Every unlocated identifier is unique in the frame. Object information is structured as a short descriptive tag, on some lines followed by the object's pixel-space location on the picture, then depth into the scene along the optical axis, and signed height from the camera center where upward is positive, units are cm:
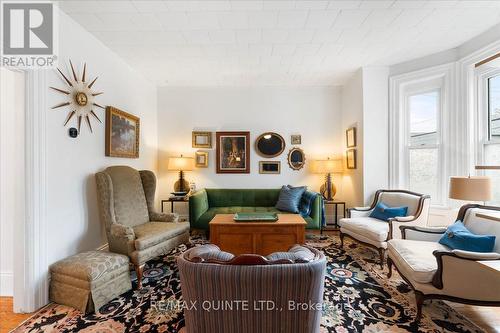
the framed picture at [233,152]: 484 +32
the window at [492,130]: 284 +48
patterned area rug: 183 -133
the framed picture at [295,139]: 485 +60
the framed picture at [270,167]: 483 -2
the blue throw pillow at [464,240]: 198 -70
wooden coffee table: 295 -94
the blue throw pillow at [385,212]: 318 -68
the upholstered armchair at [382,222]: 285 -80
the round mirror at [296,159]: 482 +16
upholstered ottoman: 200 -108
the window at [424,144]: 355 +37
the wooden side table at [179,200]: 431 -66
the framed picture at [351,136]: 422 +58
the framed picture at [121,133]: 317 +53
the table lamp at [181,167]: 443 -1
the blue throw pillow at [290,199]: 405 -61
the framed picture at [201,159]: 482 +16
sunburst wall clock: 250 +83
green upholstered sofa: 383 -73
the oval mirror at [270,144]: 482 +49
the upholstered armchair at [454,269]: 170 -87
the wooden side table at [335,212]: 430 -96
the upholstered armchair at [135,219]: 246 -70
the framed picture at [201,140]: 484 +58
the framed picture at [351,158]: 425 +16
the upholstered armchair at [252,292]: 109 -64
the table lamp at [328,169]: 442 -6
